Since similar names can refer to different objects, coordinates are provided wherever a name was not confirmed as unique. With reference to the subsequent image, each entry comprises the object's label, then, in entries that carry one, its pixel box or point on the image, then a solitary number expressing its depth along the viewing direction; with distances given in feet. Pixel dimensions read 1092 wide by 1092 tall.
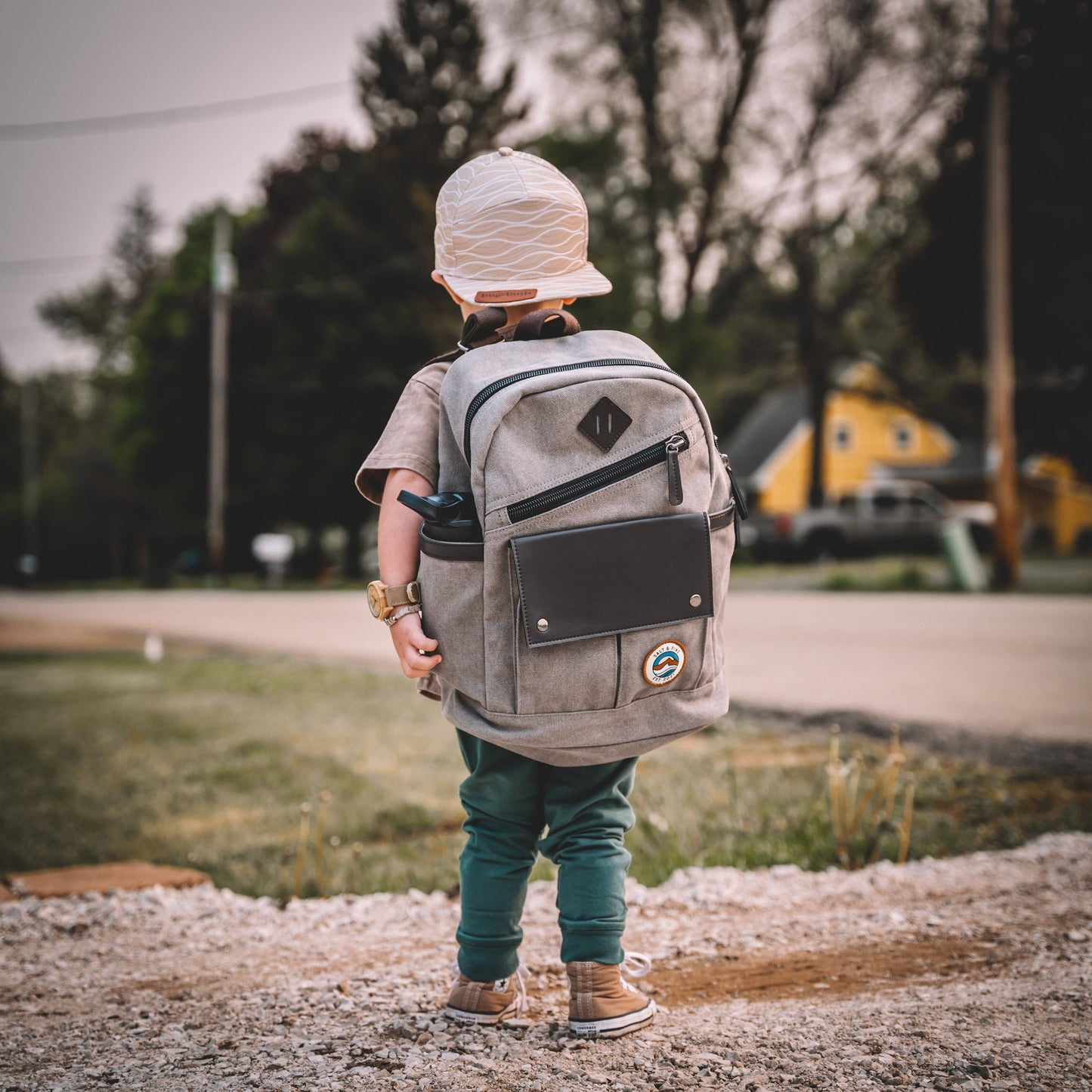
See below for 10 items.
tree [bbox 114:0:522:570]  72.59
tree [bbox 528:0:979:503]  68.23
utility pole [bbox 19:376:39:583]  122.80
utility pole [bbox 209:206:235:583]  79.25
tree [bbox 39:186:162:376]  173.06
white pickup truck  80.69
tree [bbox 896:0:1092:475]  51.67
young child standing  6.73
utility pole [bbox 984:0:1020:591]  47.06
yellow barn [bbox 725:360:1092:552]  120.88
